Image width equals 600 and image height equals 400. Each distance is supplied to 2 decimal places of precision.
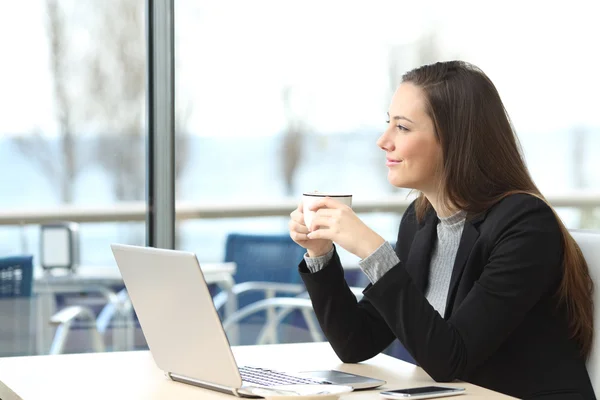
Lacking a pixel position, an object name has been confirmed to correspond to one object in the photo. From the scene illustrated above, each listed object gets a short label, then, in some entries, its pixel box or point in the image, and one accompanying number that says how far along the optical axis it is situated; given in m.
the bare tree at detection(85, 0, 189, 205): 6.11
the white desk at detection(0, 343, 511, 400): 2.49
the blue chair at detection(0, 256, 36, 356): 6.03
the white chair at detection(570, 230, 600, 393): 2.91
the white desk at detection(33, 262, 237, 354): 6.14
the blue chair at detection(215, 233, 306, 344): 6.61
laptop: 2.32
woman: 2.72
